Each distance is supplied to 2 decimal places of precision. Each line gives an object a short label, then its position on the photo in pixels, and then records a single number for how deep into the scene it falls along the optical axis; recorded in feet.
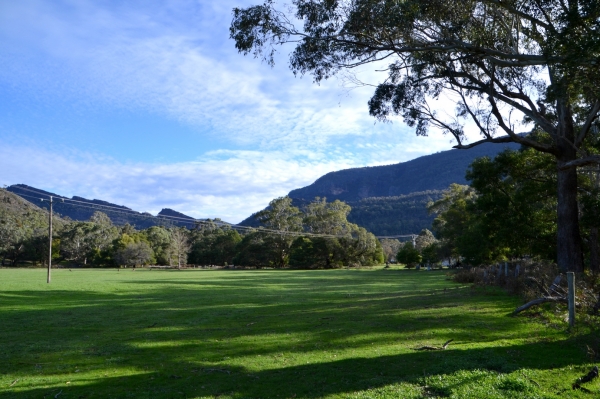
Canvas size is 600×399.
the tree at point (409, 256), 239.71
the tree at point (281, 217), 319.88
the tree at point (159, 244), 330.34
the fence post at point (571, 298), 31.11
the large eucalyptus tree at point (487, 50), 37.81
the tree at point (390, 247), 388.37
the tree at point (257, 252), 293.43
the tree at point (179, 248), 326.03
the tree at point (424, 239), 326.01
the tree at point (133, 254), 291.38
